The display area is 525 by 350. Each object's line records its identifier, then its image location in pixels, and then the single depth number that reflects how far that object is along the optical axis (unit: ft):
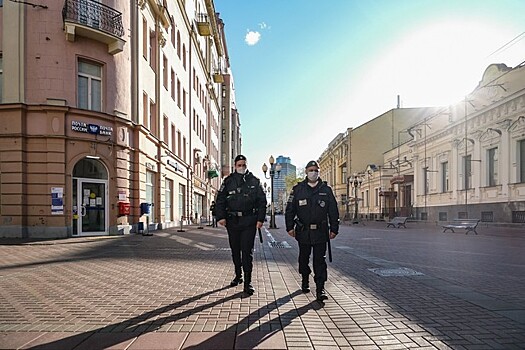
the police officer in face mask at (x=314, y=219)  19.31
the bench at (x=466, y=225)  68.47
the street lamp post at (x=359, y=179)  184.59
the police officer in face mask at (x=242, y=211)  20.56
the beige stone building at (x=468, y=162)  75.10
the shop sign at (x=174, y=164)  88.11
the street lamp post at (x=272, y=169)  94.92
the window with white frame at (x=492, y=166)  82.23
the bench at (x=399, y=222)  99.65
